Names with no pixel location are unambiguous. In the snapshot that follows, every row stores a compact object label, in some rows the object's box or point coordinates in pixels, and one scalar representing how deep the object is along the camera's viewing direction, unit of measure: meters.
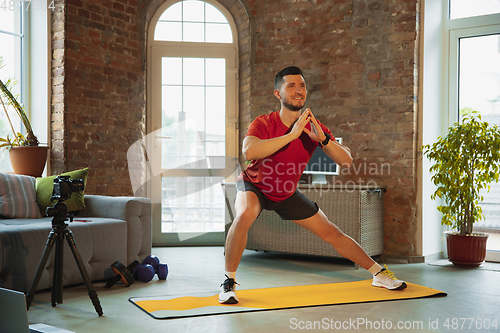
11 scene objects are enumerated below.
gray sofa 2.72
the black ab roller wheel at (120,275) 3.07
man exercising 2.71
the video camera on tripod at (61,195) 2.44
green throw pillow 3.61
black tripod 2.41
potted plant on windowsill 4.04
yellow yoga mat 2.54
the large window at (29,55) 4.50
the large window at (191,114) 5.11
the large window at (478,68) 4.39
